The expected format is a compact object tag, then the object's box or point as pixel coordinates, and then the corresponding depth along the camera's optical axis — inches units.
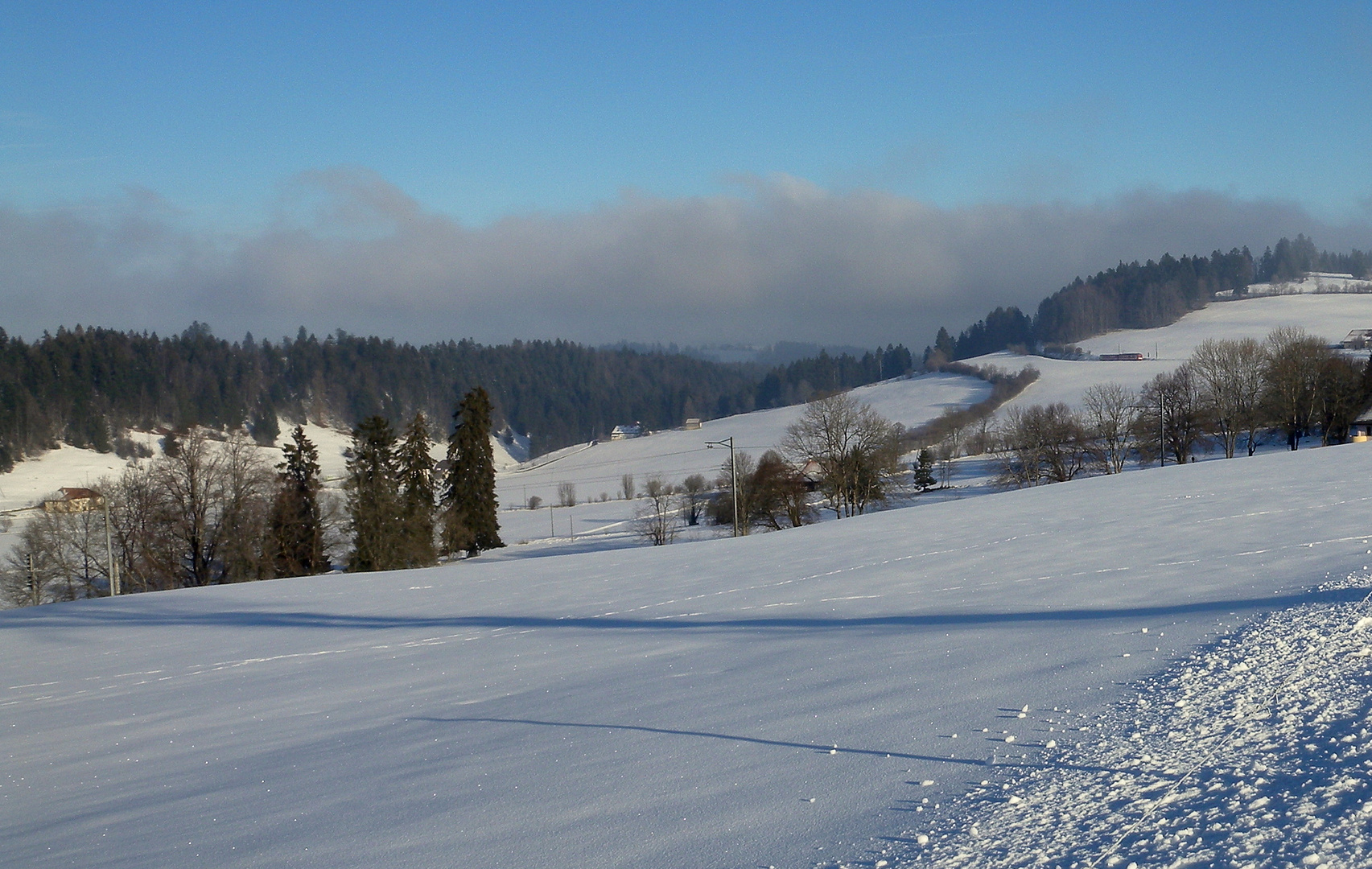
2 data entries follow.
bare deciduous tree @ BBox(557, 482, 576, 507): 3665.6
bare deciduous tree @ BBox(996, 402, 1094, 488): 2539.4
